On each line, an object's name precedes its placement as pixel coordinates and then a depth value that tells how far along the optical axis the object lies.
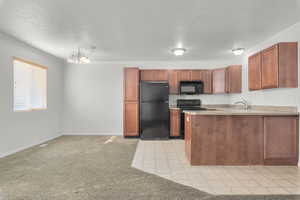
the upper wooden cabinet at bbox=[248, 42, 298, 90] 2.83
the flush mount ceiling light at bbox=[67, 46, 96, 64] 3.64
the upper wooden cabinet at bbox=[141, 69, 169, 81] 5.31
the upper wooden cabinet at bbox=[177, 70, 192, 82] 5.30
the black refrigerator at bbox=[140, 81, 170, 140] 5.00
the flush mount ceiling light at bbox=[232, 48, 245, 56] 4.19
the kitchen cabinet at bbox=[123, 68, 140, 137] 5.13
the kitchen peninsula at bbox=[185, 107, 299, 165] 2.88
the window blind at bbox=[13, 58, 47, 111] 3.80
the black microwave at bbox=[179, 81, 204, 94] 5.20
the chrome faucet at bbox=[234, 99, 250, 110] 4.40
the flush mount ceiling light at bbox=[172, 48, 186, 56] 4.12
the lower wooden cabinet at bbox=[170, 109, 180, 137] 5.09
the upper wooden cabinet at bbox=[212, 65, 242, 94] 4.85
